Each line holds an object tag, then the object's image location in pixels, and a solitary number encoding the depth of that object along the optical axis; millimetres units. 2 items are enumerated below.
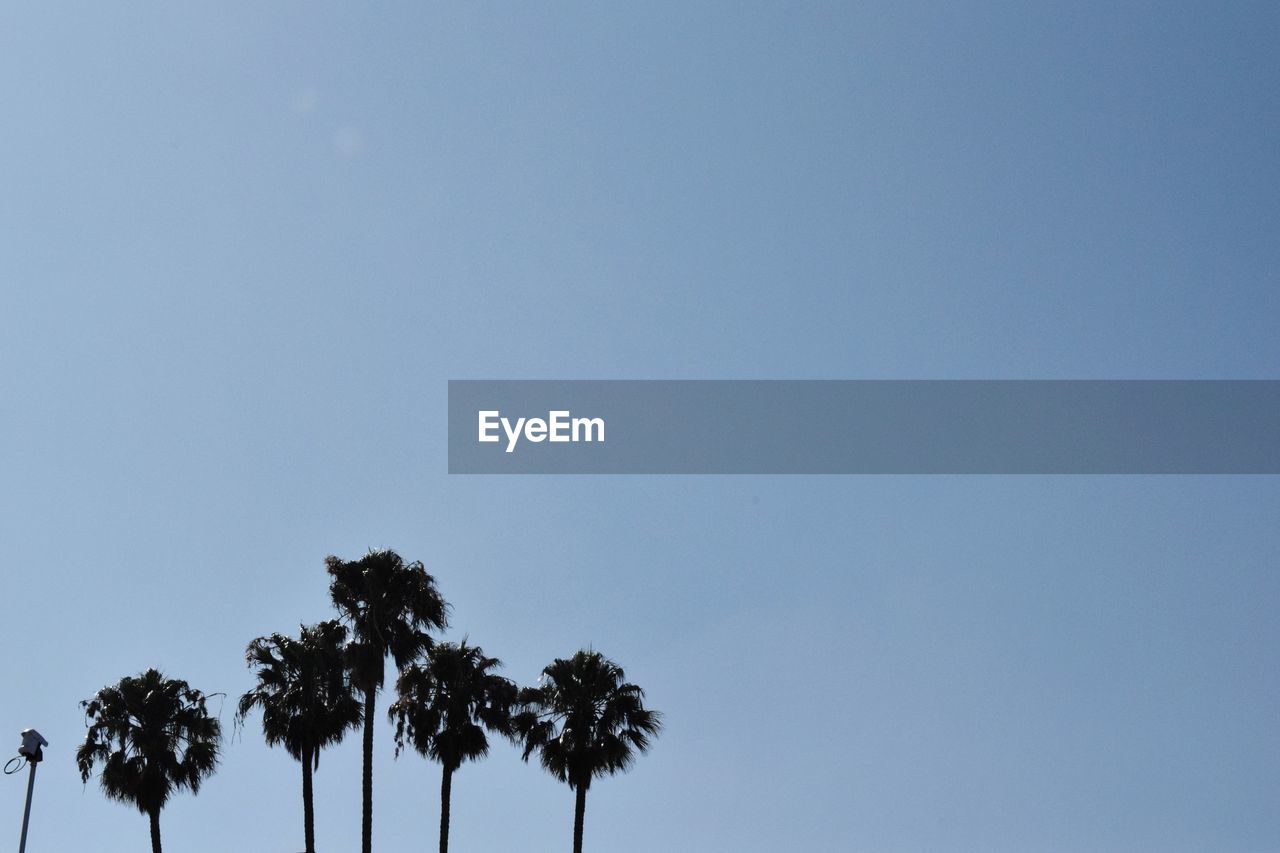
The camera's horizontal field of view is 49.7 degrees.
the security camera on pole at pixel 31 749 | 30906
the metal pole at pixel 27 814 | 31734
